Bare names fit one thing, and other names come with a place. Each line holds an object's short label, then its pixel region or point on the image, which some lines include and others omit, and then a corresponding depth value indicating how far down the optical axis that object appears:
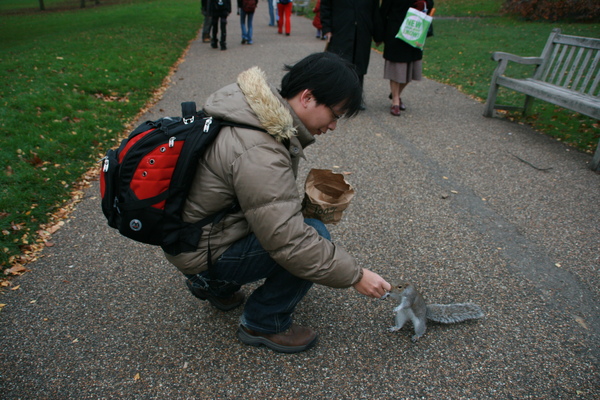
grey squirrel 2.12
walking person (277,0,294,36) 12.78
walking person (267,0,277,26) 15.13
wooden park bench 4.37
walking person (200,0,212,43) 10.26
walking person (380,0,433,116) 5.29
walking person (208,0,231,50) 9.56
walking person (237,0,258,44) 10.44
